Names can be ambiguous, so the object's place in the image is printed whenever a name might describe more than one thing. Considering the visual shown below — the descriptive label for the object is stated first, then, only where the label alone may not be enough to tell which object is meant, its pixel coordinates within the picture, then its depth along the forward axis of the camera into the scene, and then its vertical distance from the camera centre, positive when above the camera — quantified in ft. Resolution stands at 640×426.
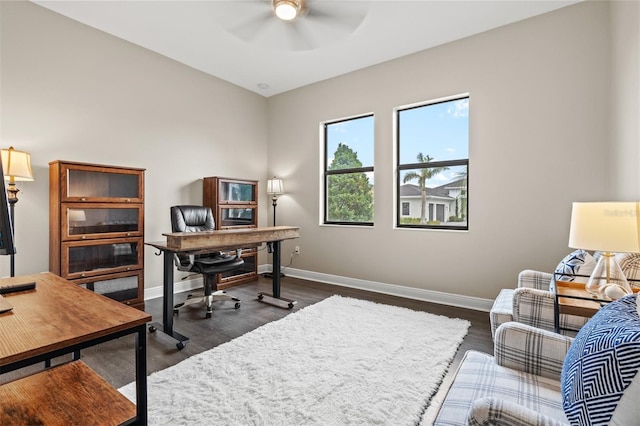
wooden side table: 4.81 -1.51
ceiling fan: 7.09 +4.88
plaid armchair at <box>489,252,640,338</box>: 5.57 -1.87
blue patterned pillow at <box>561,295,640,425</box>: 2.08 -1.17
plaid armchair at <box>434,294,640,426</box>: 2.09 -1.77
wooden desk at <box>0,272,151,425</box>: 2.71 -1.23
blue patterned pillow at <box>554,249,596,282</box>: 6.44 -1.21
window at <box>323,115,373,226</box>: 13.84 +2.00
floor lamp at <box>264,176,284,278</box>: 15.44 +1.35
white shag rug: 5.21 -3.45
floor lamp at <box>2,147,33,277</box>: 7.77 +1.17
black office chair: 9.80 -1.57
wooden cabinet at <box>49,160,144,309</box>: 8.95 -0.46
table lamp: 4.81 -0.39
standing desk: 7.95 -0.92
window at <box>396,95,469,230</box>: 11.40 +1.94
